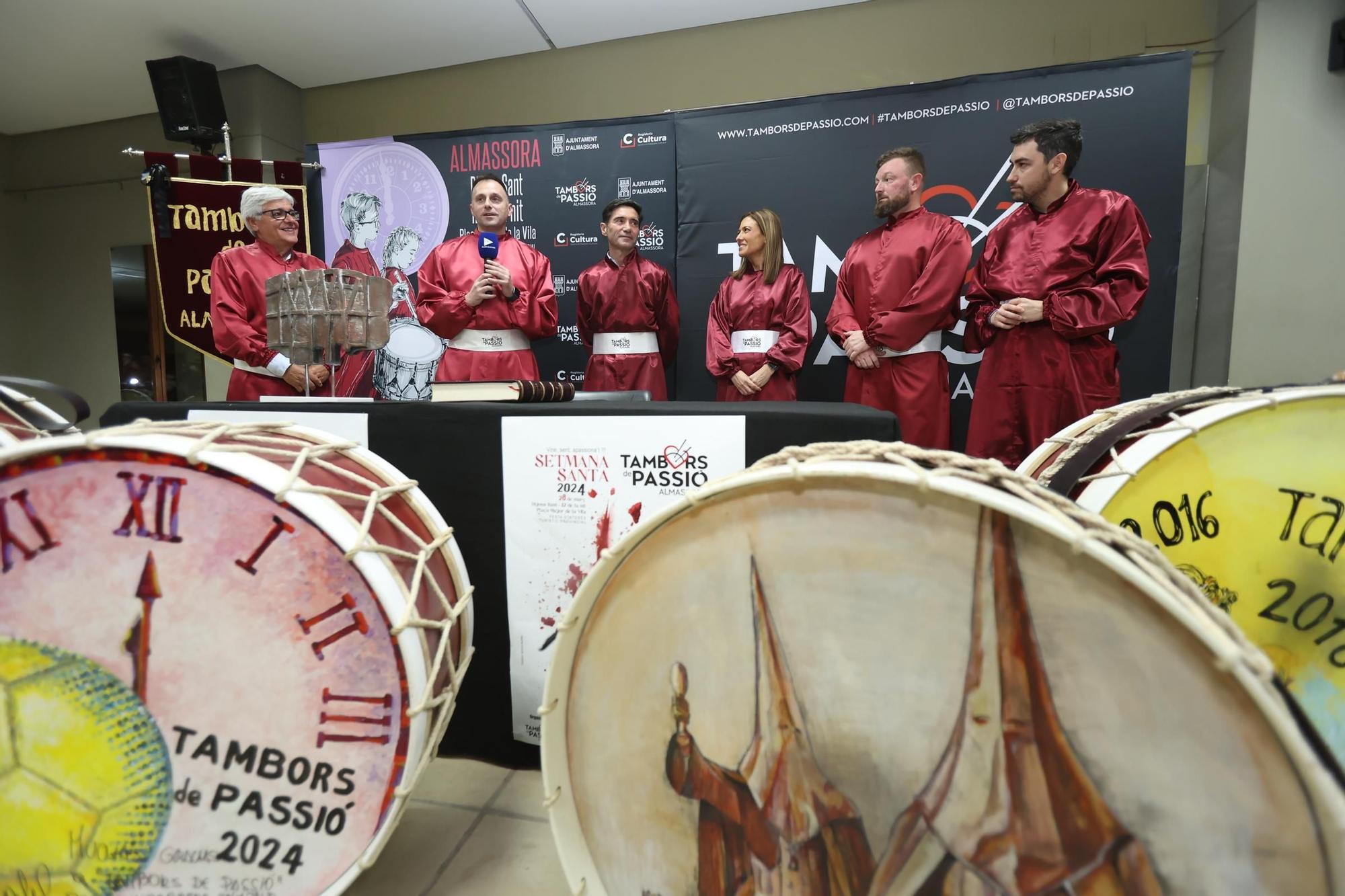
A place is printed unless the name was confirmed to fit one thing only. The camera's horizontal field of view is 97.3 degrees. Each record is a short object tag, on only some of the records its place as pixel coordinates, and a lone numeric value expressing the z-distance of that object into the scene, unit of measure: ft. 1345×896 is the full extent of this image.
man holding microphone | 7.90
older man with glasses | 7.11
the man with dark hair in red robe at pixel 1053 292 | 6.08
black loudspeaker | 11.37
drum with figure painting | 1.33
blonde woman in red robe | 8.22
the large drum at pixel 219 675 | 1.98
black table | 3.36
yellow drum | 2.14
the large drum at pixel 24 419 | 2.62
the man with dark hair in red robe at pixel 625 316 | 9.07
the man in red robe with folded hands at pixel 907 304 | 6.96
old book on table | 3.53
